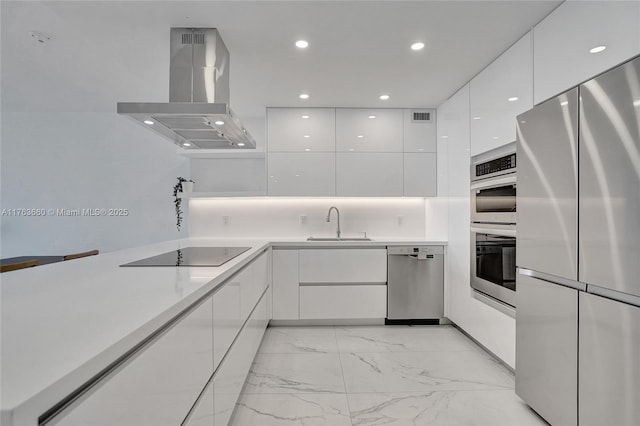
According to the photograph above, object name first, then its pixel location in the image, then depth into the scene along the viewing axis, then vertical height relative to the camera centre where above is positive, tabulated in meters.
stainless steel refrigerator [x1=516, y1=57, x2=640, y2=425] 1.28 -0.17
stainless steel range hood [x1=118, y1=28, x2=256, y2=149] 2.11 +0.93
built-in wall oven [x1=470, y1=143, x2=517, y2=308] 2.31 -0.05
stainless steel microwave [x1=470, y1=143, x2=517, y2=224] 2.30 +0.24
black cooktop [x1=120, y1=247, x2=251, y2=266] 1.69 -0.24
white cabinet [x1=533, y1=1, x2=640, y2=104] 1.47 +0.91
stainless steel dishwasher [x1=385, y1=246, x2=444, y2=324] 3.48 -0.71
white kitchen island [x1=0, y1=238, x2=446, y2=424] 0.52 -0.26
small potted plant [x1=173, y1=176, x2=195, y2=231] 3.82 +0.33
